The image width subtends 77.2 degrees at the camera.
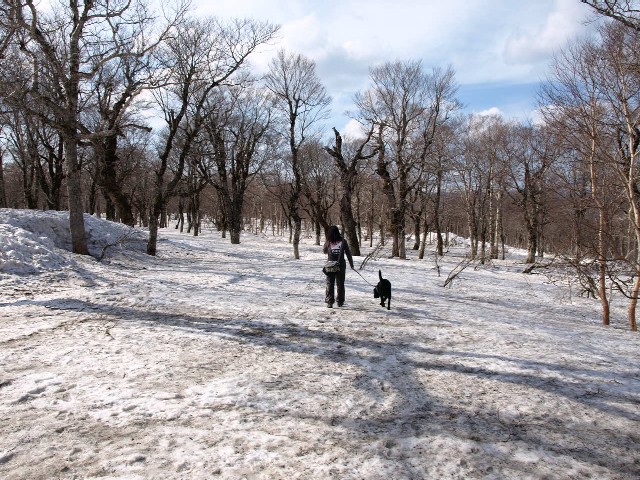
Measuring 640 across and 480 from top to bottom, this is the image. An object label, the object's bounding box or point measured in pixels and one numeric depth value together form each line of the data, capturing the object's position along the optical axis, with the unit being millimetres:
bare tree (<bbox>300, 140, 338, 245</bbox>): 28656
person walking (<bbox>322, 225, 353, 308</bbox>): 8250
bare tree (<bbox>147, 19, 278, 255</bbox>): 15242
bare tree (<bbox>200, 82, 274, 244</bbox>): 26962
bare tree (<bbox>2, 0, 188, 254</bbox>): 9820
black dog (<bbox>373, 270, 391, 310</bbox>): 8523
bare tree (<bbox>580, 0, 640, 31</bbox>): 7555
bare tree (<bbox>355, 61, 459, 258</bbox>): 23734
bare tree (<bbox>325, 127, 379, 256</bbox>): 20438
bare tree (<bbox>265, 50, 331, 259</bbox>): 21783
